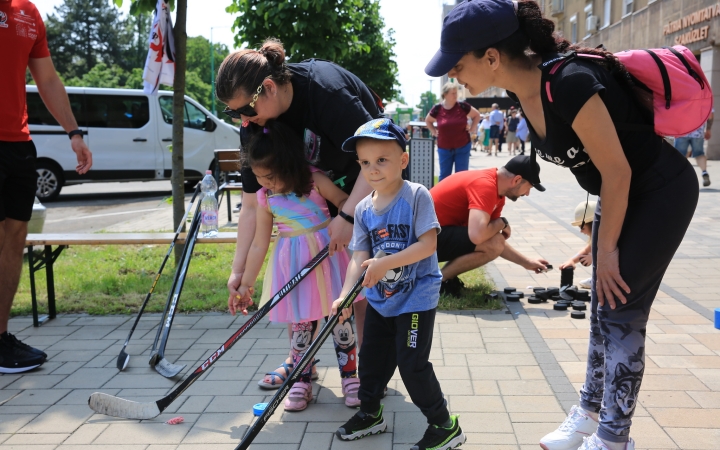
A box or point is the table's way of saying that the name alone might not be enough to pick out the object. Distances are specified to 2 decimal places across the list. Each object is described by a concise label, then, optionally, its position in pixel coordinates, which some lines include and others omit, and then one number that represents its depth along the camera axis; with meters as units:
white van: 13.19
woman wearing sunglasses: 2.96
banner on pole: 5.95
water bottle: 5.19
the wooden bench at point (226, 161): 8.89
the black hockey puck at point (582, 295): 5.04
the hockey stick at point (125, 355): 3.95
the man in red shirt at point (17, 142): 3.88
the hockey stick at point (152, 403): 3.08
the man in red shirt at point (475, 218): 4.70
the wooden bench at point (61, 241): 4.80
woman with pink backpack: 2.26
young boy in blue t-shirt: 2.71
